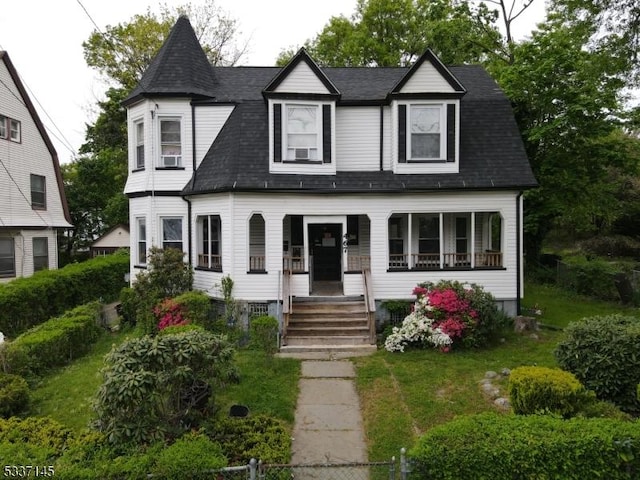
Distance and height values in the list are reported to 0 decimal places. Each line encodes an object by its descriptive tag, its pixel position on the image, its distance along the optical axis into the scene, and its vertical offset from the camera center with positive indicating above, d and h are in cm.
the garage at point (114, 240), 3170 -25
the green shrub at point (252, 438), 662 -301
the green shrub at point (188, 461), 548 -267
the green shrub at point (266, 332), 1164 -238
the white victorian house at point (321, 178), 1447 +179
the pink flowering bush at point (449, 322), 1258 -236
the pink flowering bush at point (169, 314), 1281 -215
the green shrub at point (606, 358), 837 -227
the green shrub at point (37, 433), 659 -285
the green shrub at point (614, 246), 3157 -88
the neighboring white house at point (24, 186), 2141 +240
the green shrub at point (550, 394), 723 -247
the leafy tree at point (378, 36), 3209 +1396
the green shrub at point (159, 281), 1393 -138
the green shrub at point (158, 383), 645 -208
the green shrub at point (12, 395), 857 -290
